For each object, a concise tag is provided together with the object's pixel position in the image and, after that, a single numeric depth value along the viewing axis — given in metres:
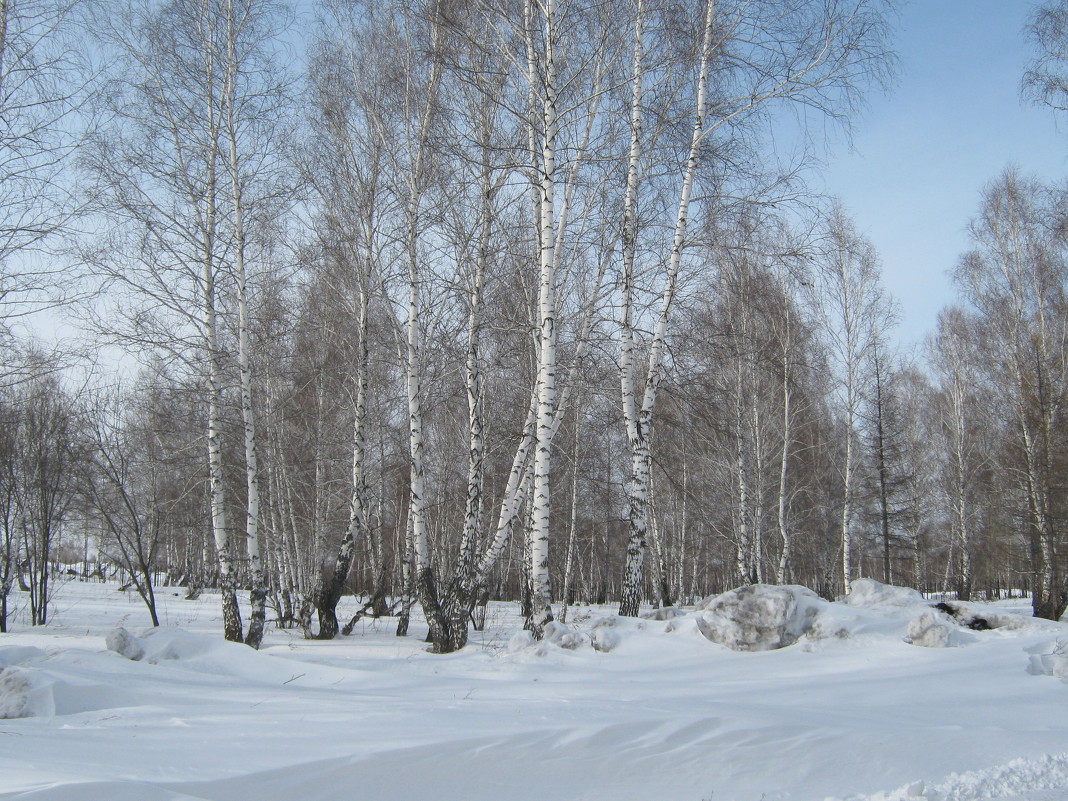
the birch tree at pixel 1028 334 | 16.11
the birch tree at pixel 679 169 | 9.38
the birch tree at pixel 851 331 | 18.94
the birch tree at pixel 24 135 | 7.44
